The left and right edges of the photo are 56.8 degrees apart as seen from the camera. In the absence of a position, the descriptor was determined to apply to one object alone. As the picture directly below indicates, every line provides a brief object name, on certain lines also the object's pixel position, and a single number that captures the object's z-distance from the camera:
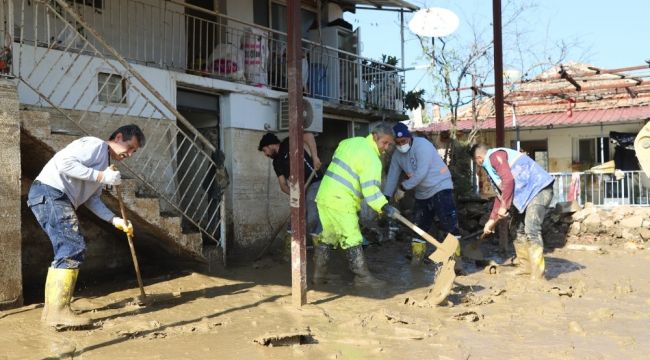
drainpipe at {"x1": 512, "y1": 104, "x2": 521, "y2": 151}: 16.25
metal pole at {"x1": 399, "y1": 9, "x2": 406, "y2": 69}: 11.62
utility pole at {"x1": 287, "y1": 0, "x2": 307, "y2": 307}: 5.34
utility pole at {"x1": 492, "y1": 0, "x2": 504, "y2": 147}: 8.63
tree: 14.32
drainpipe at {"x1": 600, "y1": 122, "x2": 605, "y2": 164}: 16.16
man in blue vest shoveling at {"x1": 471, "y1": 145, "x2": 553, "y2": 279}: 6.55
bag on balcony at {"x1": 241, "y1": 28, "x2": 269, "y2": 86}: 9.78
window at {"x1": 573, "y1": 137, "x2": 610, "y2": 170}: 17.17
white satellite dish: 11.67
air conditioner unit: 9.53
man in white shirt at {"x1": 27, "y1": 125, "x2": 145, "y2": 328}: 4.50
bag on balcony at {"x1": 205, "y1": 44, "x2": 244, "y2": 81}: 9.18
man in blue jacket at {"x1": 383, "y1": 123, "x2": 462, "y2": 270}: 7.48
